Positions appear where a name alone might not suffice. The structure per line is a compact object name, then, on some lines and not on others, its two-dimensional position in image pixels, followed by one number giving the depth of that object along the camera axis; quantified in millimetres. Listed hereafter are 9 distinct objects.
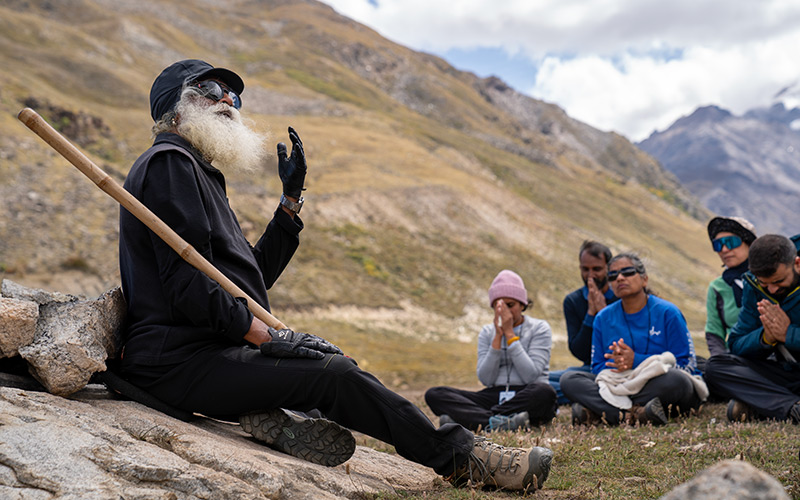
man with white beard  3805
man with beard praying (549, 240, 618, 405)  8242
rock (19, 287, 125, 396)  3615
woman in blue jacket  6758
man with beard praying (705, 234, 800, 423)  6133
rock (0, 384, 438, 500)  2848
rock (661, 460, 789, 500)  1715
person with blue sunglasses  7730
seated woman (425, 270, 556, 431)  7145
